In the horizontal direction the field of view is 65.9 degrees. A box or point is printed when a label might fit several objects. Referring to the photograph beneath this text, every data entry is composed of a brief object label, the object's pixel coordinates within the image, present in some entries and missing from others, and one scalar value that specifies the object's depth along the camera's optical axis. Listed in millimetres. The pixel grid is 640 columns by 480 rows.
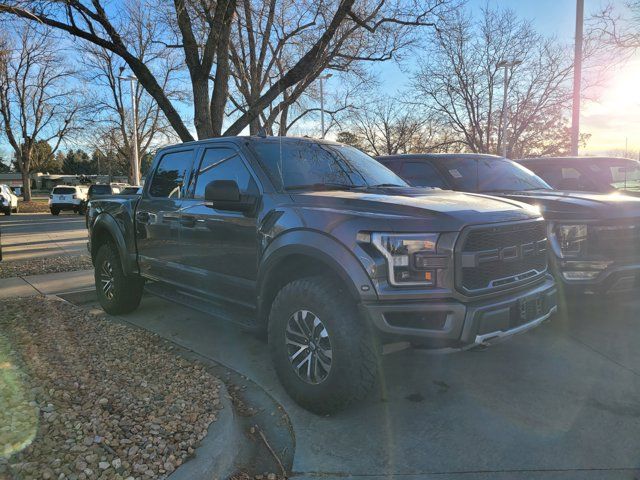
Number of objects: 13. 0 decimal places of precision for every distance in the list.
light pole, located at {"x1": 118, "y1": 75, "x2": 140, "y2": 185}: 26625
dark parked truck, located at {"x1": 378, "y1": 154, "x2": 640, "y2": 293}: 4719
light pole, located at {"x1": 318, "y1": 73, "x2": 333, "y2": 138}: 22917
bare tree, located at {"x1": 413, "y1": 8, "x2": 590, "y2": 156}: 22844
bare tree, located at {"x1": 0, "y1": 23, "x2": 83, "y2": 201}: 33250
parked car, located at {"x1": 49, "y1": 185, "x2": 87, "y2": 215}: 27602
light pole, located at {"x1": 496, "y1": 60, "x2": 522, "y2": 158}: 21828
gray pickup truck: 2988
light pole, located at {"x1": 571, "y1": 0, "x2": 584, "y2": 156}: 12703
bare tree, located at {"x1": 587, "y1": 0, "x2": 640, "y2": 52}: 13555
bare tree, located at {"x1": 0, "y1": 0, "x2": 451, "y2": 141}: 8742
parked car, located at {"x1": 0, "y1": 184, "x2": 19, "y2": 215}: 27188
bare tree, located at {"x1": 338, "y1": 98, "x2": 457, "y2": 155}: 33312
